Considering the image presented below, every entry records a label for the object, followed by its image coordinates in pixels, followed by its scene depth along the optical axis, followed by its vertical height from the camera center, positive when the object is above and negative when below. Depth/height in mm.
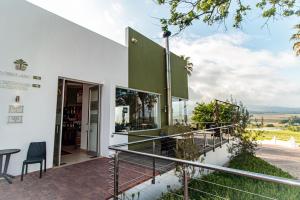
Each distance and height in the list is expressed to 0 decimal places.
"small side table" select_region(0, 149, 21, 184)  3957 -943
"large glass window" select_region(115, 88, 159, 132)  7312 +306
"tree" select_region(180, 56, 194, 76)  20436 +5449
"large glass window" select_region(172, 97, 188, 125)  11293 +500
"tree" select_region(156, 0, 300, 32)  4566 +2632
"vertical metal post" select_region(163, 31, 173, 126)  9930 +1812
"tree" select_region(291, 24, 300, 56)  14664 +5451
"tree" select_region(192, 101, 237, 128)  13172 +311
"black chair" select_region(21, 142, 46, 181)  4410 -812
